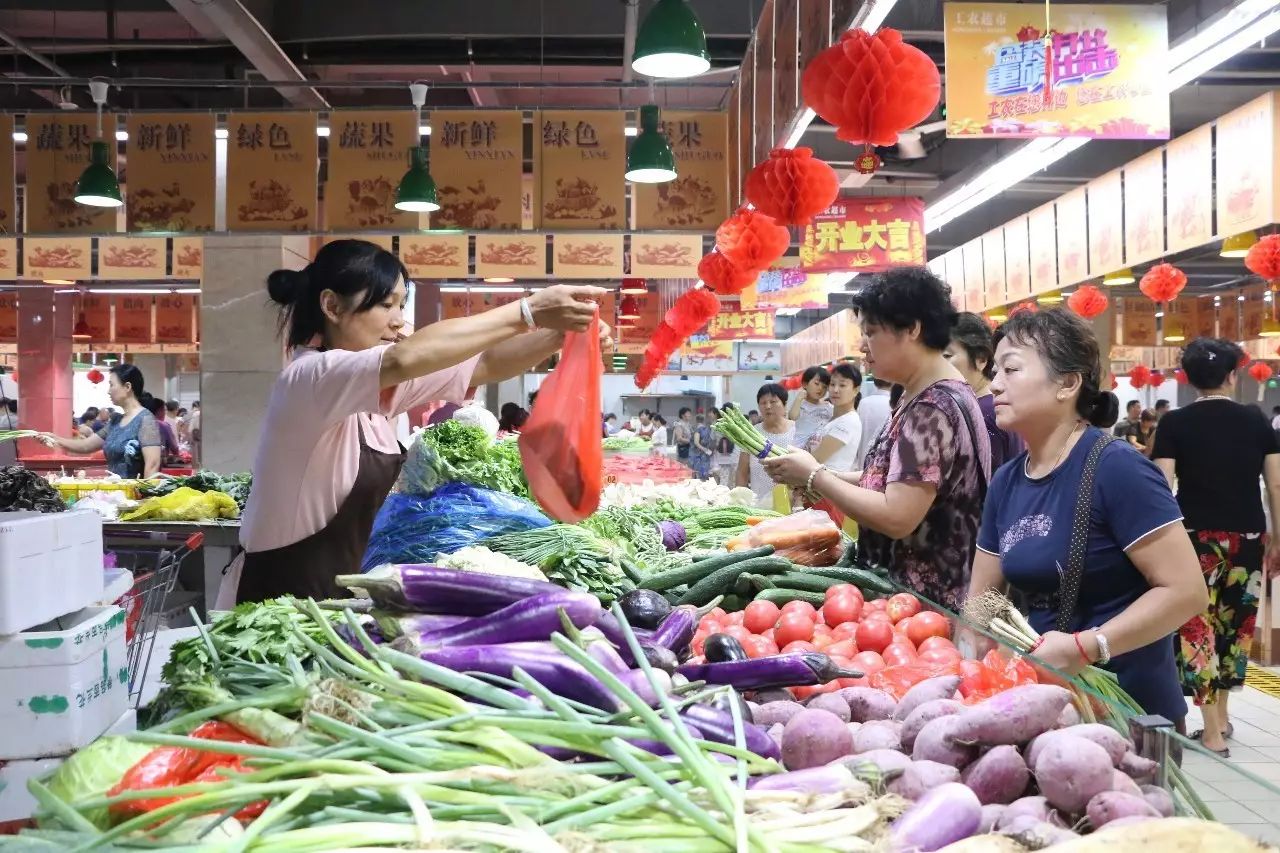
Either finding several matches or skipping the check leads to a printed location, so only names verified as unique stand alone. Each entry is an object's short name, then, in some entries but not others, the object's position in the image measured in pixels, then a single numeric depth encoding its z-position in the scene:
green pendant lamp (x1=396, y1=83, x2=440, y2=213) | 7.95
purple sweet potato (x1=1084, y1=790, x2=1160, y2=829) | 1.36
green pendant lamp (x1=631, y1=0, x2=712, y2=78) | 5.18
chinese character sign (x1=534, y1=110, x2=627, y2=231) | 8.35
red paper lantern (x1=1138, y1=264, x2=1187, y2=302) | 12.60
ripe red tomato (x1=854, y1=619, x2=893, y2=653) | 2.54
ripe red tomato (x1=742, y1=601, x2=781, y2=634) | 2.86
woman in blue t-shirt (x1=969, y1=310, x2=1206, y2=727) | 2.65
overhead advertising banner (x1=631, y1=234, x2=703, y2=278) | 11.84
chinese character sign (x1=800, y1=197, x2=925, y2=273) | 11.58
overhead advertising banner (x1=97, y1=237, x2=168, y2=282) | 13.20
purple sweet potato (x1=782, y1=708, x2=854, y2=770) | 1.59
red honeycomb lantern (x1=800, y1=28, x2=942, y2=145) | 4.46
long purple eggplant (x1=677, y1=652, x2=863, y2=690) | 1.96
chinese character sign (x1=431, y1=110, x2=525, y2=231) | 8.45
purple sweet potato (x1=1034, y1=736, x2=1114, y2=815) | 1.42
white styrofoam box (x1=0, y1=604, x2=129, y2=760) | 1.96
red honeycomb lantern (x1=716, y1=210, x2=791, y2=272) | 7.38
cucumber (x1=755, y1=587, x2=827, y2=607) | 3.21
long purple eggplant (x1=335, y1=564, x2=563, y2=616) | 1.96
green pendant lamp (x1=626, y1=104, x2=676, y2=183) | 7.05
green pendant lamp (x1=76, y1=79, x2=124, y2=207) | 7.79
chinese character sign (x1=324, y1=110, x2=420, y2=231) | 8.59
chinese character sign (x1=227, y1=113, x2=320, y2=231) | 8.48
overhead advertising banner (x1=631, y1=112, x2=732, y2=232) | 8.48
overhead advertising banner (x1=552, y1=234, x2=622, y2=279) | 12.24
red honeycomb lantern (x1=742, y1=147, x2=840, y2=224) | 5.69
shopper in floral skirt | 5.81
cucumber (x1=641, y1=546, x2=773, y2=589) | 3.42
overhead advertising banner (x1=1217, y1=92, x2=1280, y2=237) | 7.96
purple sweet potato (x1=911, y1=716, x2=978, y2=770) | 1.55
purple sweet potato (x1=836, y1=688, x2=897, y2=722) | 1.87
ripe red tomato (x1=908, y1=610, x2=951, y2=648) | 2.55
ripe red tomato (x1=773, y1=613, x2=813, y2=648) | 2.68
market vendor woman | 2.77
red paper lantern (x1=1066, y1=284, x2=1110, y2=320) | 13.80
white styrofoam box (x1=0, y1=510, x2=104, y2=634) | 1.96
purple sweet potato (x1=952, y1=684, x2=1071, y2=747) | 1.55
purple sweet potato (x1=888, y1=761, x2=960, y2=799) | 1.47
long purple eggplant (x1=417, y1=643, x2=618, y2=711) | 1.60
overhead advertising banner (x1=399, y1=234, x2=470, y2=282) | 11.99
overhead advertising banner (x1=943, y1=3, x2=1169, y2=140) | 6.46
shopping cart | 2.59
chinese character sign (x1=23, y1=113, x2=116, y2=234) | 8.66
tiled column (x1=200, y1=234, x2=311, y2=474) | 9.68
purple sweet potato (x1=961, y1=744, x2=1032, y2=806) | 1.50
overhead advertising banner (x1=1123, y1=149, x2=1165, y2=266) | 9.86
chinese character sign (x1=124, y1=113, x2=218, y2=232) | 8.50
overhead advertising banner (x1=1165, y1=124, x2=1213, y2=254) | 9.00
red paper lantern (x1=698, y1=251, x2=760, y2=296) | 8.02
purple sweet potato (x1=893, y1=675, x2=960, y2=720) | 1.79
